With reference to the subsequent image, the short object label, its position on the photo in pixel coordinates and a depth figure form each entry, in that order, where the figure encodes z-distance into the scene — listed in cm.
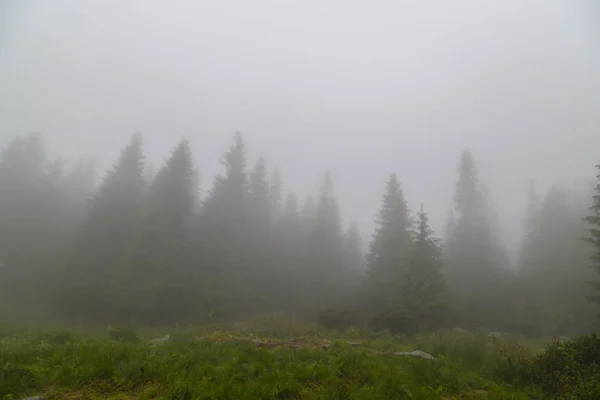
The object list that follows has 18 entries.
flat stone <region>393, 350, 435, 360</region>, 1011
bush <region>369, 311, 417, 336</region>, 1752
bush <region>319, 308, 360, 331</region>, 1888
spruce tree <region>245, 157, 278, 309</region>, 2780
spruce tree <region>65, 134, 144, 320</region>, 2117
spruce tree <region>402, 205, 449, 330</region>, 2002
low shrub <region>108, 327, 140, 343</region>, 1240
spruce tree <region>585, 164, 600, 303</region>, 1669
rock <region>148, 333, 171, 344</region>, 1197
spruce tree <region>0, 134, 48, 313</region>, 2533
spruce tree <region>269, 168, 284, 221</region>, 4172
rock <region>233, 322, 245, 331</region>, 1700
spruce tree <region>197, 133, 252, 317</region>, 2353
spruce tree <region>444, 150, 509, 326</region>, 2689
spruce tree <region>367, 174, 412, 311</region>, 2459
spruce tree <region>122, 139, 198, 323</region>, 2056
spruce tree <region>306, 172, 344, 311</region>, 3309
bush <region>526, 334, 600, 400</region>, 691
